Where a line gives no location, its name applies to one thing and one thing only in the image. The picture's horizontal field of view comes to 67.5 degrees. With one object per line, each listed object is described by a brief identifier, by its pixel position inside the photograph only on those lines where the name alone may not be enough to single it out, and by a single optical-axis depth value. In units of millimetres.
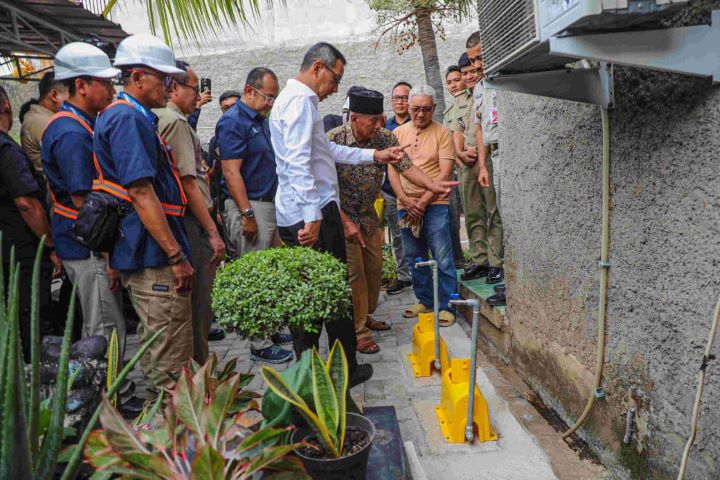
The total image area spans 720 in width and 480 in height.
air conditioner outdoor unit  1682
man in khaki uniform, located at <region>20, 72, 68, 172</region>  4727
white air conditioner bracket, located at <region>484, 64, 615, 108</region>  2514
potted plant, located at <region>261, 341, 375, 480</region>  1874
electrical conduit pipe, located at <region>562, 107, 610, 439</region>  2608
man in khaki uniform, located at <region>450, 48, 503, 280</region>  5527
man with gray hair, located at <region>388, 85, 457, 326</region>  5203
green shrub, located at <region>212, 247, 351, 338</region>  2535
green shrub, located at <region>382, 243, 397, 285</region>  7184
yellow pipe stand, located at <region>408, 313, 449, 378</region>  4195
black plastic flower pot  1857
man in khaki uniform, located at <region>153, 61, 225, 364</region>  3848
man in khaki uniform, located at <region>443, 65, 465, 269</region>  6473
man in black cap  4449
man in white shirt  3400
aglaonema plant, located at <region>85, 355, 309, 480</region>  1393
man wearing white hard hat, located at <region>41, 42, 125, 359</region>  3258
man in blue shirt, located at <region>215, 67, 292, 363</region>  4539
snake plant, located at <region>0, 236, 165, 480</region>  1196
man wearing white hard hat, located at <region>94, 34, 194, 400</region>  2924
